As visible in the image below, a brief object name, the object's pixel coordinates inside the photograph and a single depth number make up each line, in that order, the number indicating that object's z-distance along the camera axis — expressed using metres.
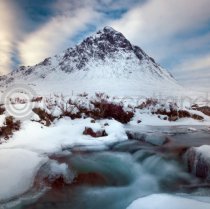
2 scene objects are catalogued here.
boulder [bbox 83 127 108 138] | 6.17
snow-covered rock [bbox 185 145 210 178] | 3.81
